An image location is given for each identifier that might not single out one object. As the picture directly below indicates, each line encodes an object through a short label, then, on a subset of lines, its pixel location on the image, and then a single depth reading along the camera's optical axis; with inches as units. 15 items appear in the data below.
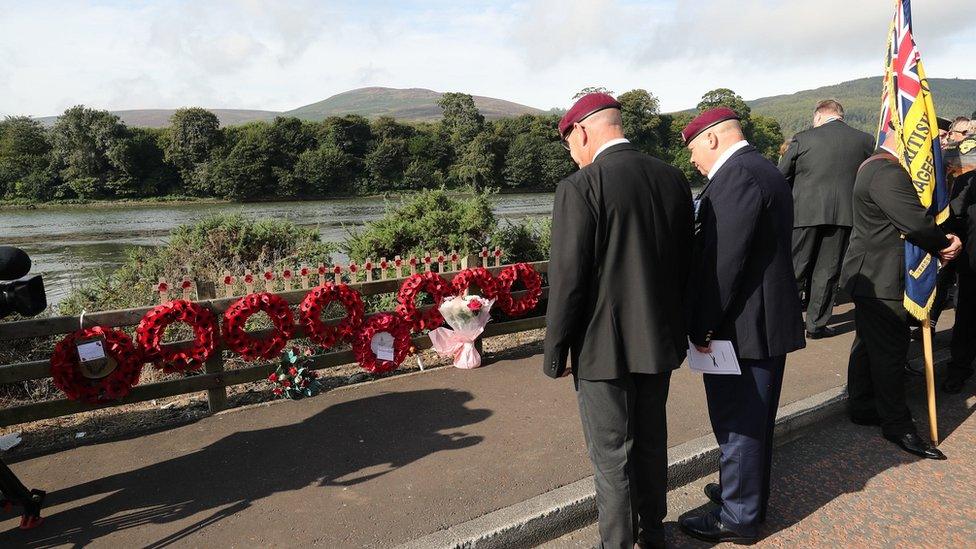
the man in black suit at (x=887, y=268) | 146.6
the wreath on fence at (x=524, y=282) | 244.8
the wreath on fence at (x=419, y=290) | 219.8
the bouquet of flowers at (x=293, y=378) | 192.4
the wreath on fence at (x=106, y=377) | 156.1
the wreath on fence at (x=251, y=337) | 184.5
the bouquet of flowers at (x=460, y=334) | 225.8
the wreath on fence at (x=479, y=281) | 234.7
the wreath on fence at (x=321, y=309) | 199.3
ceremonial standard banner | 149.6
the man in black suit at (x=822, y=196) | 236.2
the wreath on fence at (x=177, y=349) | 170.1
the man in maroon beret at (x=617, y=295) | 90.2
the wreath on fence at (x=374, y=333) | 211.2
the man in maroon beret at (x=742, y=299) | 101.9
